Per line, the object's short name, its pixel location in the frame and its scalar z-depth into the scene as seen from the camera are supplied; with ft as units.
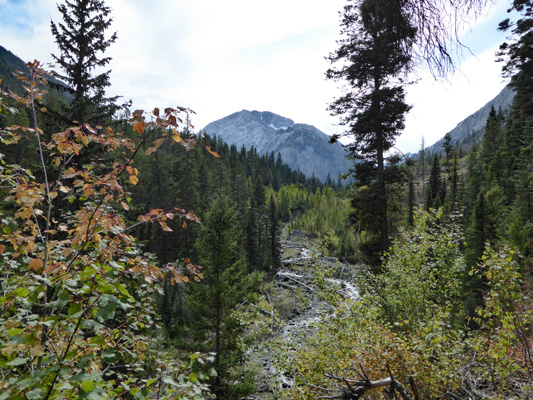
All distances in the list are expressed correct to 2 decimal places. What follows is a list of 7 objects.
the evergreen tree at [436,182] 175.38
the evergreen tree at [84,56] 32.40
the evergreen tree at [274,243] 117.91
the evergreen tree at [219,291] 37.40
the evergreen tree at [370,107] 32.99
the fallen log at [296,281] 93.76
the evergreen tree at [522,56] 29.50
